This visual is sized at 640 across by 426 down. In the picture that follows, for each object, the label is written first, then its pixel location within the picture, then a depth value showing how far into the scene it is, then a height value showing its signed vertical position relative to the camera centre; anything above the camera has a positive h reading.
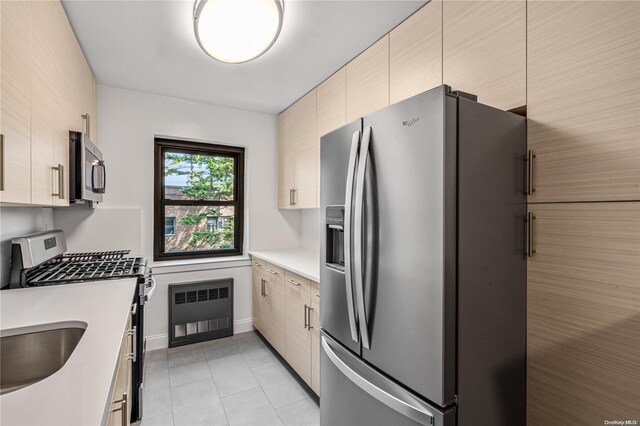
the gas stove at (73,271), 1.65 -0.37
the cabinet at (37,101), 1.02 +0.46
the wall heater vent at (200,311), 2.93 -0.99
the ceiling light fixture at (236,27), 1.46 +0.95
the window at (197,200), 3.11 +0.13
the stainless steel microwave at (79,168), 1.71 +0.25
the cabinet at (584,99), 0.95 +0.39
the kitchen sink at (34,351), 1.05 -0.50
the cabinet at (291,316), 2.07 -0.84
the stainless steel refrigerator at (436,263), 0.99 -0.18
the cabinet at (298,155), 2.78 +0.57
